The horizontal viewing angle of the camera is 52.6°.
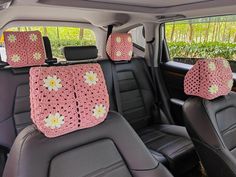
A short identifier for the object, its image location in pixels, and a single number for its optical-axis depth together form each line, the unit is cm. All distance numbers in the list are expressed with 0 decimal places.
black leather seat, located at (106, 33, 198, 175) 212
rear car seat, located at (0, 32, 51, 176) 171
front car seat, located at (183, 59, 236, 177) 129
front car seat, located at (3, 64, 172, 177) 87
